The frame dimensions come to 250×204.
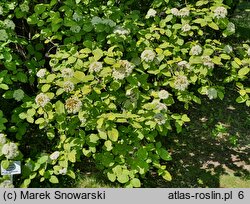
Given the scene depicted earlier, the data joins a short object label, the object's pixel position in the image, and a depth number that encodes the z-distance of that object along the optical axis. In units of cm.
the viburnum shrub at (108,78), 320
